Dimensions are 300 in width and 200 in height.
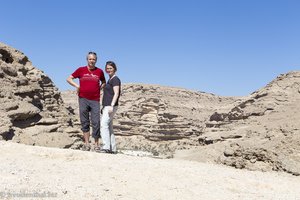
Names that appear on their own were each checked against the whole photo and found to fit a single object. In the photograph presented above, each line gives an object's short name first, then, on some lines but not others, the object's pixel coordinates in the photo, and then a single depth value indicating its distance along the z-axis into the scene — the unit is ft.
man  26.94
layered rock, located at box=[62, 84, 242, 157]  131.75
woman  26.30
